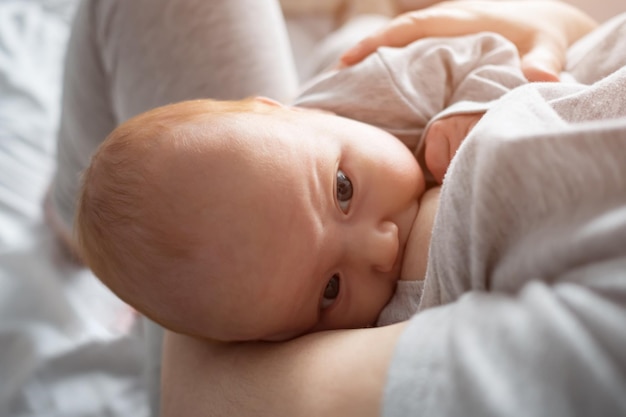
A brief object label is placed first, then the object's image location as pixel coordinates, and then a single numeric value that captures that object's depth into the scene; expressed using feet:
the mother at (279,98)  1.17
